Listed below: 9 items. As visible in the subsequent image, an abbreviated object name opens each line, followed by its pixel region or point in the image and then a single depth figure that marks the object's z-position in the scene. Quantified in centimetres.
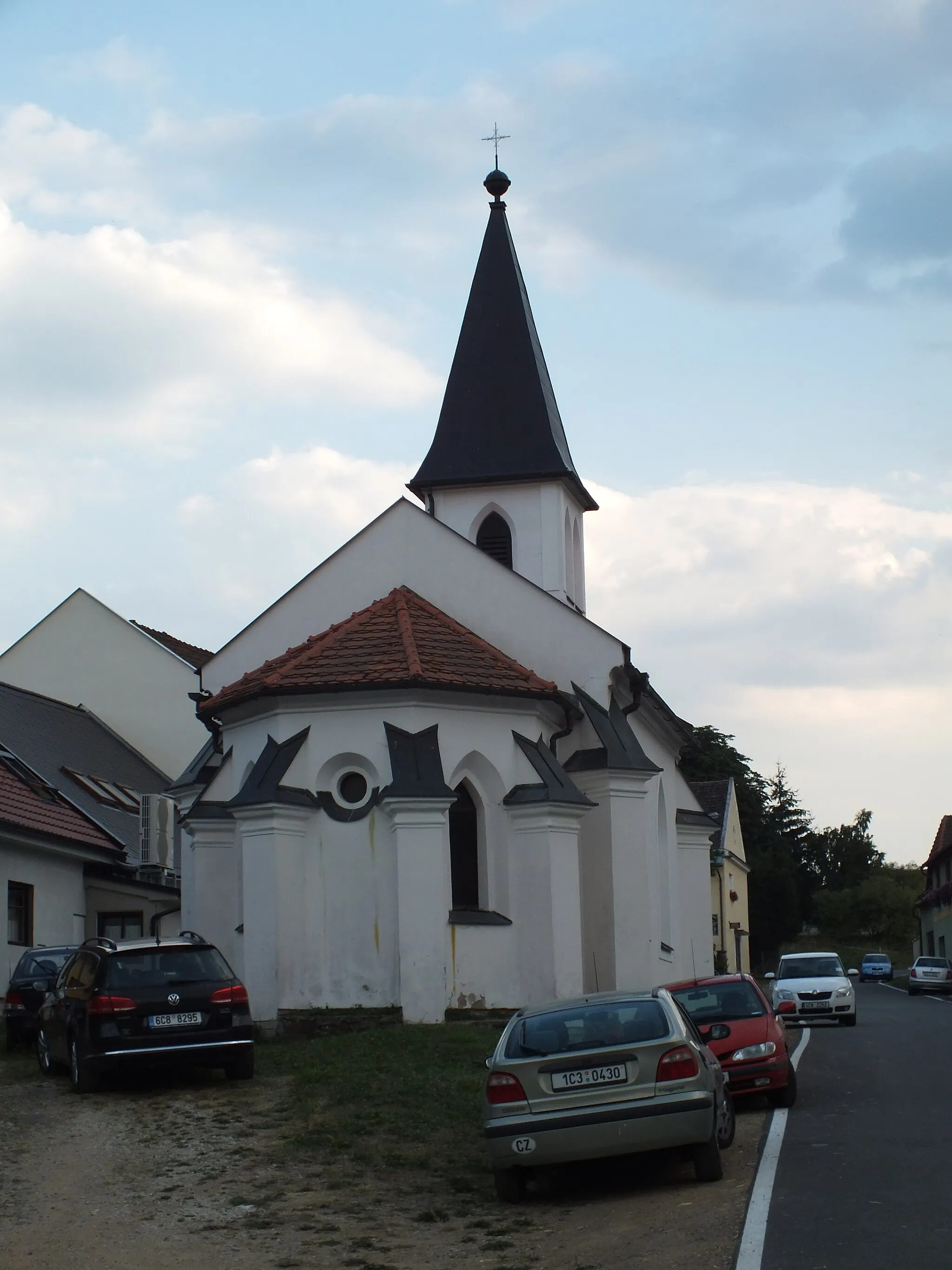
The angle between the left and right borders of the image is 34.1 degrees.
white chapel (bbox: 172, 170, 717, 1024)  2097
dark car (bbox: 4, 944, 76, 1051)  1942
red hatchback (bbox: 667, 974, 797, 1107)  1358
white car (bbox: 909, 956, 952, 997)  4866
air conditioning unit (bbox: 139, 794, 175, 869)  3153
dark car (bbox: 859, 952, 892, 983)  6581
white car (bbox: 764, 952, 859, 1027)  2834
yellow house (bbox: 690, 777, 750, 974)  5916
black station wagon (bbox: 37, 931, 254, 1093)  1464
